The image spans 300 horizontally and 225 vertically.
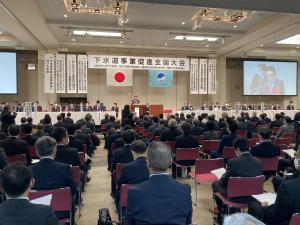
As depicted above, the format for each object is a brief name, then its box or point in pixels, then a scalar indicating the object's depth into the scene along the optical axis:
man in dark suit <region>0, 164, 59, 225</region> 1.68
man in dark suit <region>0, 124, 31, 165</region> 4.61
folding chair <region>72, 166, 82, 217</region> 3.74
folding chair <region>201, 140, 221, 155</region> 6.14
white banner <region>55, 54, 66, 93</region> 14.18
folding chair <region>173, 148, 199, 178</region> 5.23
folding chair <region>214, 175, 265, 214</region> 3.17
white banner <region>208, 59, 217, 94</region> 15.85
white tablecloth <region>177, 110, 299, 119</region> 14.38
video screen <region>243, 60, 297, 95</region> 17.33
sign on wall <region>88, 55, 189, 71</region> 13.03
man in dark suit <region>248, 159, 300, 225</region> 2.29
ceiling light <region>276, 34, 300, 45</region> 13.54
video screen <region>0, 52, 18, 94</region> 15.02
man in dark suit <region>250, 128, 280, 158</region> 4.58
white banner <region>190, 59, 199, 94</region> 15.53
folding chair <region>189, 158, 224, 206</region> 4.23
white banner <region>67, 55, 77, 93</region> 14.25
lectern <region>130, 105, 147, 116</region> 14.70
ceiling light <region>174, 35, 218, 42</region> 13.42
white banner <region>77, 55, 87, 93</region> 14.34
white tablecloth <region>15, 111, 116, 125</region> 12.02
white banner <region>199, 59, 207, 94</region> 15.73
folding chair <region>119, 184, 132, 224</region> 3.04
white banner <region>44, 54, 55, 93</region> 14.07
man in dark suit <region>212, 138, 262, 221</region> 3.38
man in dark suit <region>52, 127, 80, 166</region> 3.94
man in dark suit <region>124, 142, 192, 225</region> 1.89
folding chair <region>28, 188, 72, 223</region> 2.71
